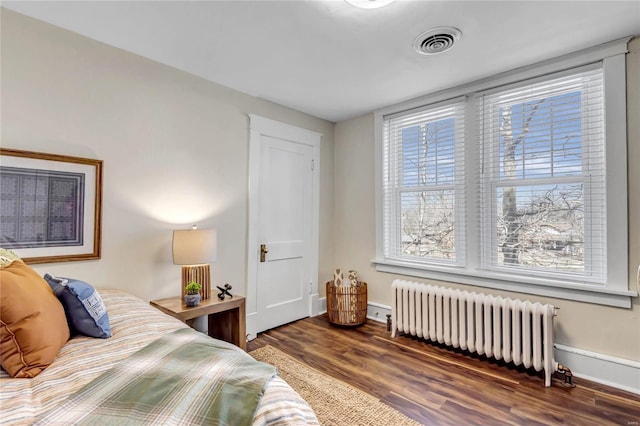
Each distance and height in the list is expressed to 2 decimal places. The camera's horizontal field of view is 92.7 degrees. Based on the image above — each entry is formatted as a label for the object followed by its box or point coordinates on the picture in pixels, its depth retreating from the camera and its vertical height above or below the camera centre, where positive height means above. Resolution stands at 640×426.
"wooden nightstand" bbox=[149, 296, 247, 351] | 2.16 -0.73
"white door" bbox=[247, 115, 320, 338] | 3.11 -0.08
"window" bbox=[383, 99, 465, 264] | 2.95 +0.35
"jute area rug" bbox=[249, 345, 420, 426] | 1.78 -1.18
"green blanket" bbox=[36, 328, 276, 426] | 0.83 -0.53
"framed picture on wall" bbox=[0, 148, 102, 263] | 1.80 +0.06
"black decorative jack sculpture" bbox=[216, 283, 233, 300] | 2.45 -0.61
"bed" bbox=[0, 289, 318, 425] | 0.85 -0.56
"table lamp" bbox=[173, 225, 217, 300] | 2.29 -0.29
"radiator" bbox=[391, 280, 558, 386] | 2.26 -0.87
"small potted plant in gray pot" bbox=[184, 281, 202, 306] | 2.23 -0.58
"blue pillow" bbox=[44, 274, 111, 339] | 1.41 -0.45
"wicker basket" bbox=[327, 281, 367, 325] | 3.29 -0.96
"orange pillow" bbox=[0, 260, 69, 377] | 1.10 -0.43
